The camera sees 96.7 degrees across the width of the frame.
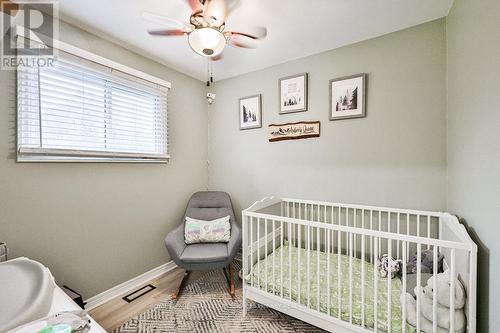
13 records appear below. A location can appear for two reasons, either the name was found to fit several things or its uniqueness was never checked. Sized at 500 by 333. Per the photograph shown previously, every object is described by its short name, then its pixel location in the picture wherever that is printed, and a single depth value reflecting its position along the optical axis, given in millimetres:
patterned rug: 1718
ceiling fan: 1423
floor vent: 2084
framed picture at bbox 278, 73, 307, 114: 2432
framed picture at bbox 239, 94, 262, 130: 2722
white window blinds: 1621
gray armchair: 2031
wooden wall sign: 2387
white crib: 1292
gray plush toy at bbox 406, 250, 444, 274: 1648
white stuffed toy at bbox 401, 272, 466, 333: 1198
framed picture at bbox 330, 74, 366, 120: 2123
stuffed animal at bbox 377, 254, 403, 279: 1801
